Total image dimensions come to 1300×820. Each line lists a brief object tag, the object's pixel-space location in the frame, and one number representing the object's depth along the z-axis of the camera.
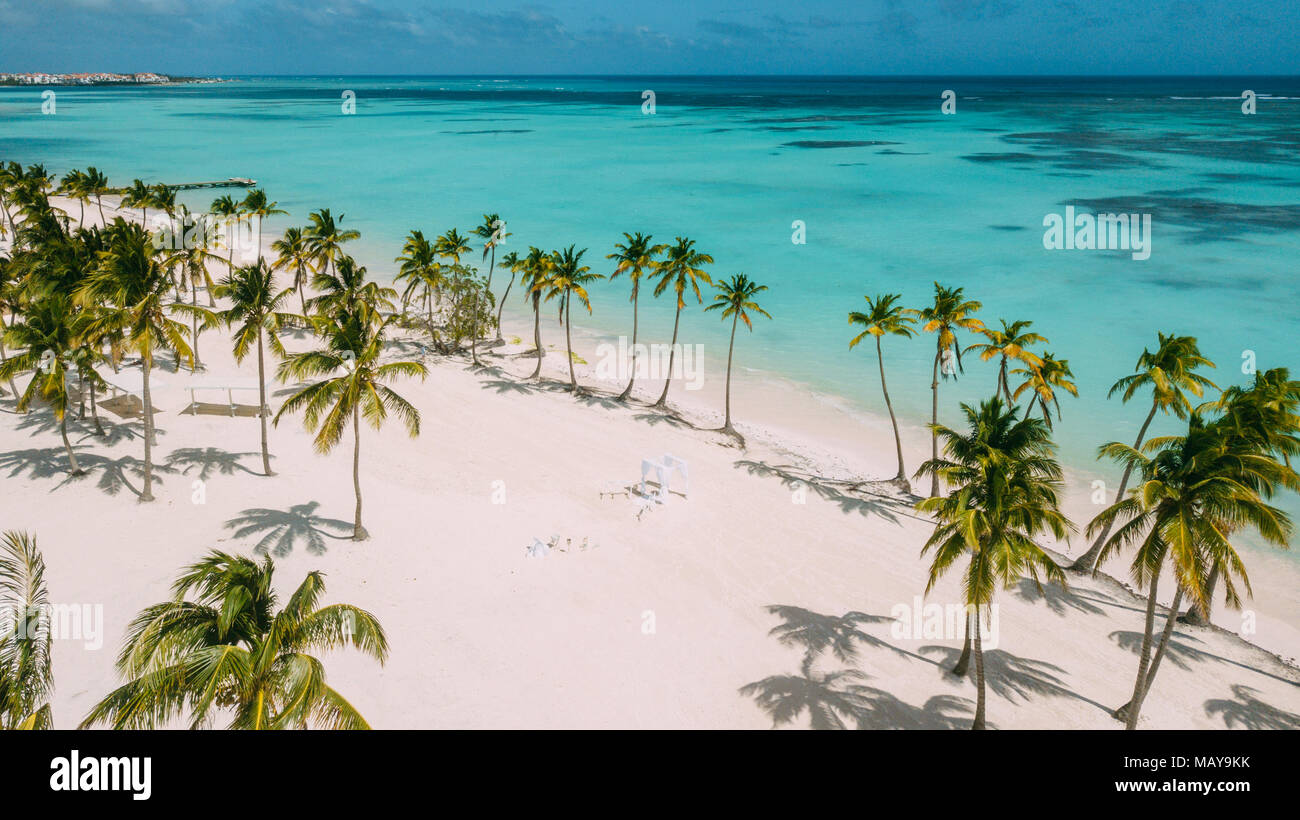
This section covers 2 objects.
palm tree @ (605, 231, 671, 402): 37.12
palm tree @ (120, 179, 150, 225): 52.06
